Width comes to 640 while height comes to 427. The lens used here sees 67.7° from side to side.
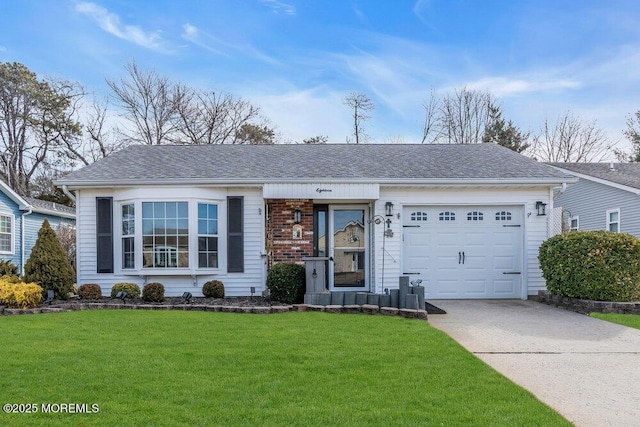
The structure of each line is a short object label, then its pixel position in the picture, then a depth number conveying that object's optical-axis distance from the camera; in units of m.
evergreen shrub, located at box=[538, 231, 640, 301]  9.27
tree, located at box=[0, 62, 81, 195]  26.94
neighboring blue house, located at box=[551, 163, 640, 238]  15.31
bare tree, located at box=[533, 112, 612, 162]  30.25
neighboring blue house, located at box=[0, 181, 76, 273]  16.80
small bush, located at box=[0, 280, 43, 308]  9.13
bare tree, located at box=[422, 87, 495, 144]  28.97
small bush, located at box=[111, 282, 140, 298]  10.50
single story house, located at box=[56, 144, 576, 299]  10.87
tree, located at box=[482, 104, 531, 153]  29.61
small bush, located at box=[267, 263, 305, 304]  9.80
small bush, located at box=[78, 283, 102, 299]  10.52
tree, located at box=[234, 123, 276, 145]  29.14
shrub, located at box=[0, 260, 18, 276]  13.06
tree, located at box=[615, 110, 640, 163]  29.81
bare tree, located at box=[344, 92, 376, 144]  27.78
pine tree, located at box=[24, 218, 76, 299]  10.12
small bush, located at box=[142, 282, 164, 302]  10.18
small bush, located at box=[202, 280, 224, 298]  10.83
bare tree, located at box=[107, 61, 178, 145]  27.64
